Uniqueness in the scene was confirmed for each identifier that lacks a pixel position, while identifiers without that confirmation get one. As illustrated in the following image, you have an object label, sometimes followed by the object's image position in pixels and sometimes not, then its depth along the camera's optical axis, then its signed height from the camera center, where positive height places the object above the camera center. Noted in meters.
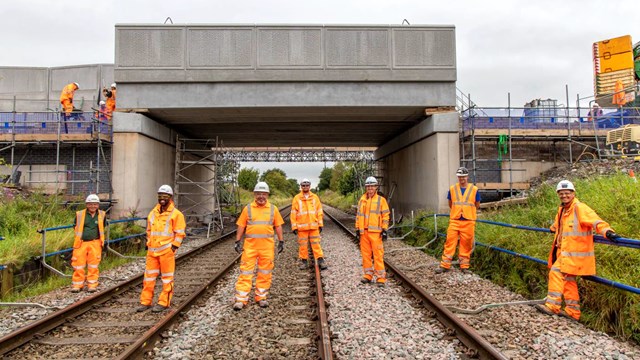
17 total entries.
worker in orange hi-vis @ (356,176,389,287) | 7.00 -0.61
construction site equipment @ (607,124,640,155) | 11.77 +1.62
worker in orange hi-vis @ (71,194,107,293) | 6.88 -0.85
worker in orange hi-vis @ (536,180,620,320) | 4.71 -0.71
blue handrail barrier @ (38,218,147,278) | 7.29 -1.07
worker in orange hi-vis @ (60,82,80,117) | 13.09 +3.19
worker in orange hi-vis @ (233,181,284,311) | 5.79 -0.75
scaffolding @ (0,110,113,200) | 12.59 +1.69
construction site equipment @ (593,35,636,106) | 20.95 +6.80
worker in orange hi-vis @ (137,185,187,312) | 5.59 -0.74
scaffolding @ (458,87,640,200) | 13.41 +1.97
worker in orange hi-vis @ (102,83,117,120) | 13.92 +3.41
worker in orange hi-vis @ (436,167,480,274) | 7.49 -0.50
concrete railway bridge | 12.45 +3.73
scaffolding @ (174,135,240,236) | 15.81 +0.99
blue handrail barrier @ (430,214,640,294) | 4.14 -0.97
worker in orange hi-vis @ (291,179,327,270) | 8.62 -0.58
